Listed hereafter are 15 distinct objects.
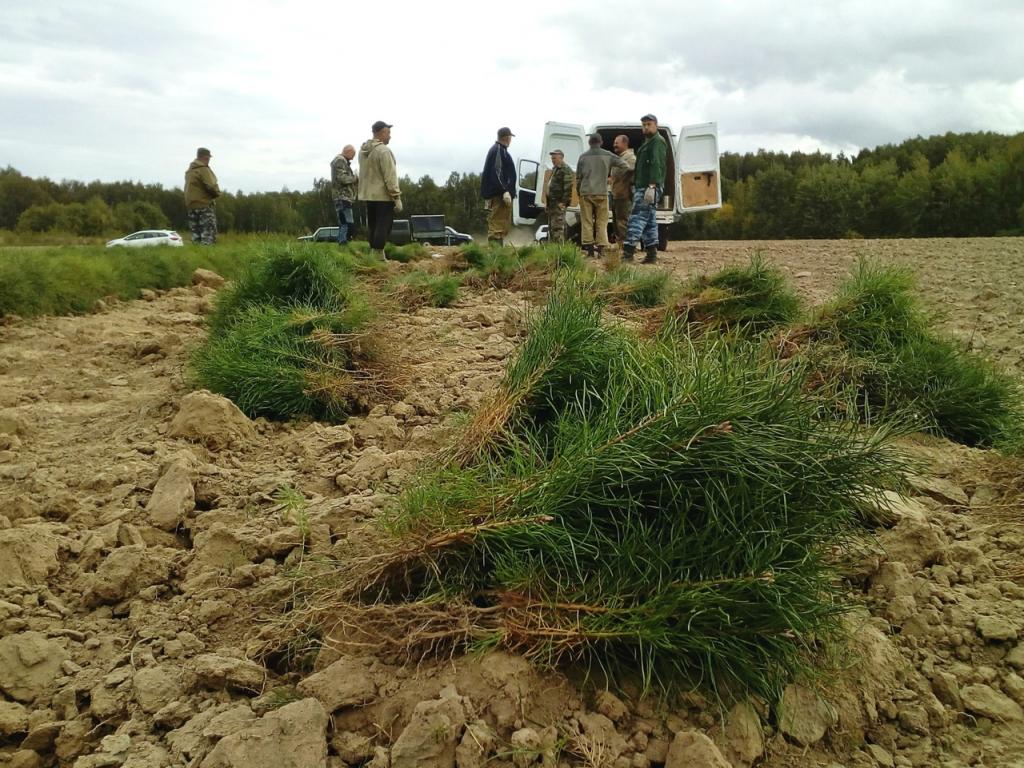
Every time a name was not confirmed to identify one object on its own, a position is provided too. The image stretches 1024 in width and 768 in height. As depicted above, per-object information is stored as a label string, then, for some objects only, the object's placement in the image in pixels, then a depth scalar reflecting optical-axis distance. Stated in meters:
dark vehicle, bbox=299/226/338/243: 16.60
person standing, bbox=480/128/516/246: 10.88
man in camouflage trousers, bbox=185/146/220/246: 11.67
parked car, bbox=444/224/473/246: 28.44
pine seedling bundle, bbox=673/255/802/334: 4.85
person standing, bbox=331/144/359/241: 10.98
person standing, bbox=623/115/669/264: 9.73
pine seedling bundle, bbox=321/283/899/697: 1.89
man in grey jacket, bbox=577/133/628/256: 10.09
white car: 27.16
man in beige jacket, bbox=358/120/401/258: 9.40
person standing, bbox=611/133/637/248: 10.71
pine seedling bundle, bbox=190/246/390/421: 4.16
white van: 13.73
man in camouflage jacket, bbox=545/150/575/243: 11.51
